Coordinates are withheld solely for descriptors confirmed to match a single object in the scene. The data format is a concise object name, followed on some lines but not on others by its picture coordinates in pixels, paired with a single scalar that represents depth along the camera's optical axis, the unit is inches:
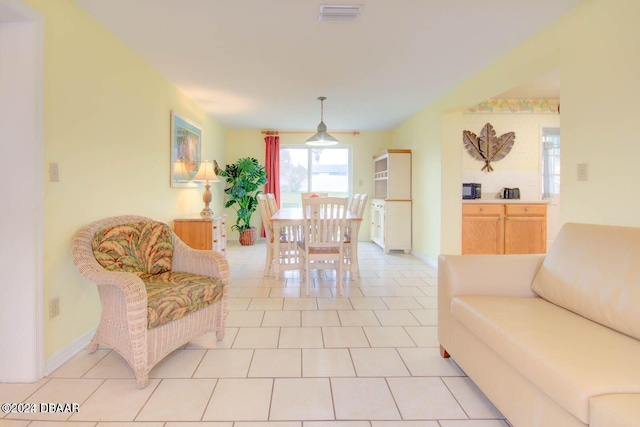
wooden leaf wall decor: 203.9
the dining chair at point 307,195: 213.3
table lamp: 165.3
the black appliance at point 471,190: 197.8
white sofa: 43.8
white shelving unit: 227.0
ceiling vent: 92.2
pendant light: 179.9
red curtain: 270.1
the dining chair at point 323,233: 136.4
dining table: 152.1
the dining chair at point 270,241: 157.8
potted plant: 252.2
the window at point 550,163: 209.2
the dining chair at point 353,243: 156.5
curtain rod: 271.4
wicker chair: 72.0
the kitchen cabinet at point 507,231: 183.2
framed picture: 158.1
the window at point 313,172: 282.0
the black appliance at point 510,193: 201.0
